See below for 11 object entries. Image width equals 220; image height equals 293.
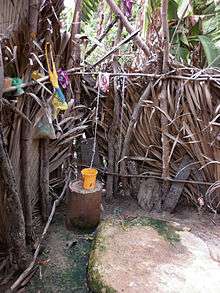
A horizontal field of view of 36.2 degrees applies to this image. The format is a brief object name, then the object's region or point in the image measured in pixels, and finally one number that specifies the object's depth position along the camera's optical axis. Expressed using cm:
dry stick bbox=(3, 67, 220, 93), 263
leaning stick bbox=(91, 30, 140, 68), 257
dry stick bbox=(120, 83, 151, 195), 287
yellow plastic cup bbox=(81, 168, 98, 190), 260
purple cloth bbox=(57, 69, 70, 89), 239
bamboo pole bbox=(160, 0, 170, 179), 261
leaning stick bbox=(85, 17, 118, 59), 310
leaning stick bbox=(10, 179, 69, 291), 194
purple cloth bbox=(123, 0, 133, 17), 319
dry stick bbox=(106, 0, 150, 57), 276
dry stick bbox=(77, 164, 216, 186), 291
